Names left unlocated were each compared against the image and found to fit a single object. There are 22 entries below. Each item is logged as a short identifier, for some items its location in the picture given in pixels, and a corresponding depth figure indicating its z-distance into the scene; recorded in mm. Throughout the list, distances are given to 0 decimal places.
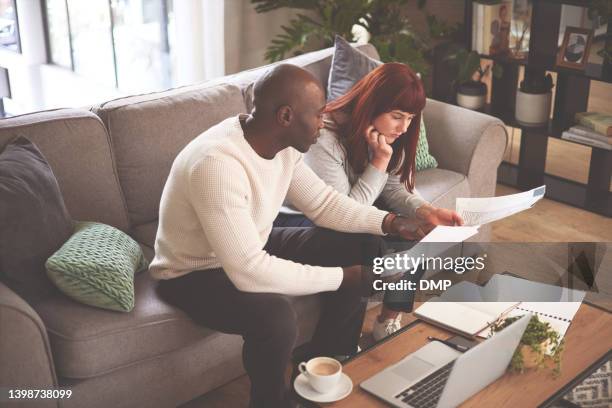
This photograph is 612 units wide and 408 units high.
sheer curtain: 3758
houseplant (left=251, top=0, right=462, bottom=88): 3685
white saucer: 1627
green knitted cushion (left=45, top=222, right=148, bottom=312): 1921
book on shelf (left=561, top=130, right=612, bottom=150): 3435
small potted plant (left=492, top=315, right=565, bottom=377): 1709
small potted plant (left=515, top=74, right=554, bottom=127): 3684
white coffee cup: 1620
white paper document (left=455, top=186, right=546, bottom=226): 2125
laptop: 1544
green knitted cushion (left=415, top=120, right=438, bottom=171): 2881
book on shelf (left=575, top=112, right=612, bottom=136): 3438
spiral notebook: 1930
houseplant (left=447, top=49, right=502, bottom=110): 3814
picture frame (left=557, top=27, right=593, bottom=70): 3506
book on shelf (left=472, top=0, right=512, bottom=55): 3775
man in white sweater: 1848
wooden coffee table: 1642
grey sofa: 1876
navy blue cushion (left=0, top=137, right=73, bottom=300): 1907
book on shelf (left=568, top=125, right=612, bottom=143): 3438
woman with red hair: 2281
